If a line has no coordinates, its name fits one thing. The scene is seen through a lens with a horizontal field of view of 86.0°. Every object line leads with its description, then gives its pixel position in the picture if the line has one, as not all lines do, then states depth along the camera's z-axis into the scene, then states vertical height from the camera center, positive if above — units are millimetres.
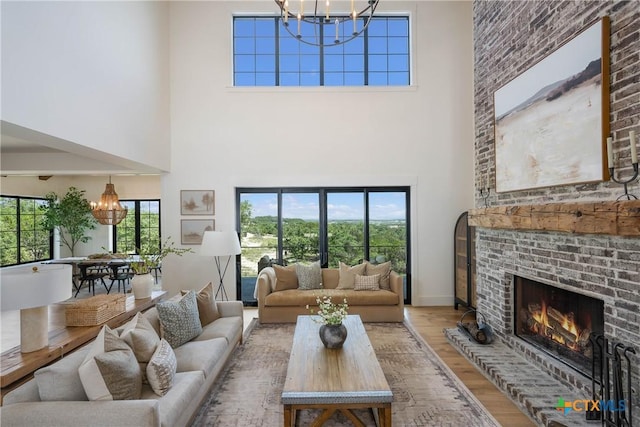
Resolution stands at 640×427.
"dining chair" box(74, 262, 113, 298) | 6961 -1112
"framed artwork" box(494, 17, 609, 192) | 2543 +879
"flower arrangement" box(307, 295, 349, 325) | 3021 -874
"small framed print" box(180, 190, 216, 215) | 5898 +283
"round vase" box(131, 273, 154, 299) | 4078 -803
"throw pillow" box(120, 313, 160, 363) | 2316 -844
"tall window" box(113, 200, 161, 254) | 9141 -198
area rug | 2602 -1519
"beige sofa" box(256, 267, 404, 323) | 4910 -1239
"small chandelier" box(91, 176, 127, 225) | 7328 +188
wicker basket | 3166 -874
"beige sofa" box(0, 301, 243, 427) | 1763 -1024
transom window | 6051 +2863
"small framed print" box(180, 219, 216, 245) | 5910 -166
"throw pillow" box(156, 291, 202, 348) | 3054 -940
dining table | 7031 -932
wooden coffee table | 2244 -1144
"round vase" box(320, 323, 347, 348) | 2943 -1016
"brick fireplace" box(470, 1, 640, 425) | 2326 -138
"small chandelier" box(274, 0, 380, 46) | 5879 +3394
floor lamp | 4953 -372
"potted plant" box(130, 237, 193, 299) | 4082 -713
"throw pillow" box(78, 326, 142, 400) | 1896 -872
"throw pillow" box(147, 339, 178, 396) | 2203 -1004
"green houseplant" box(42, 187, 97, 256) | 8008 +66
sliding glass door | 5996 -155
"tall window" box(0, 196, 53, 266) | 7410 -302
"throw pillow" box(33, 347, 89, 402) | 1884 -912
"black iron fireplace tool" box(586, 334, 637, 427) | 2221 -1133
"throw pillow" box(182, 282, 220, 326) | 3711 -973
